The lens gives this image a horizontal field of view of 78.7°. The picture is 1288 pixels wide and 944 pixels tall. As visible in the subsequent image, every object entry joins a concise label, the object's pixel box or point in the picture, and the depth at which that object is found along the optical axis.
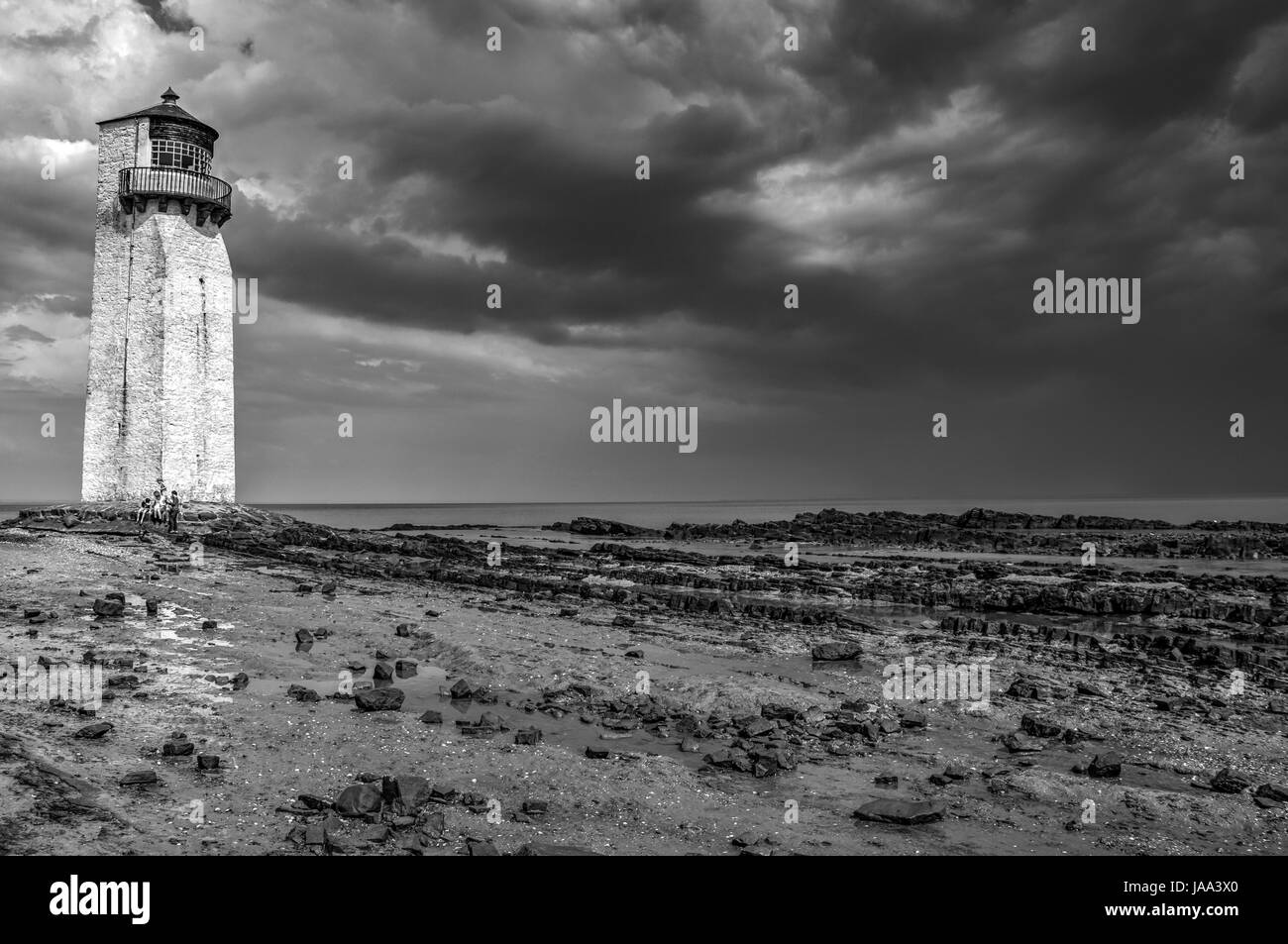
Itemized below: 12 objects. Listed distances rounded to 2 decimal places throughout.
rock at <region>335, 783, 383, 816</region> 7.69
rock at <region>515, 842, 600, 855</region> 7.07
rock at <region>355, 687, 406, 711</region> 11.28
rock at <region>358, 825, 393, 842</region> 7.18
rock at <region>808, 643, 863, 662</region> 16.72
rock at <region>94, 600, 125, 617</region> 16.56
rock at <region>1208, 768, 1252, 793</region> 9.49
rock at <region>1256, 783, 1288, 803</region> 9.21
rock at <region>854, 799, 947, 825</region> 8.27
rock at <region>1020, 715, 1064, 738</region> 11.57
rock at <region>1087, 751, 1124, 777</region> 9.91
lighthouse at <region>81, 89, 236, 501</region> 39.88
